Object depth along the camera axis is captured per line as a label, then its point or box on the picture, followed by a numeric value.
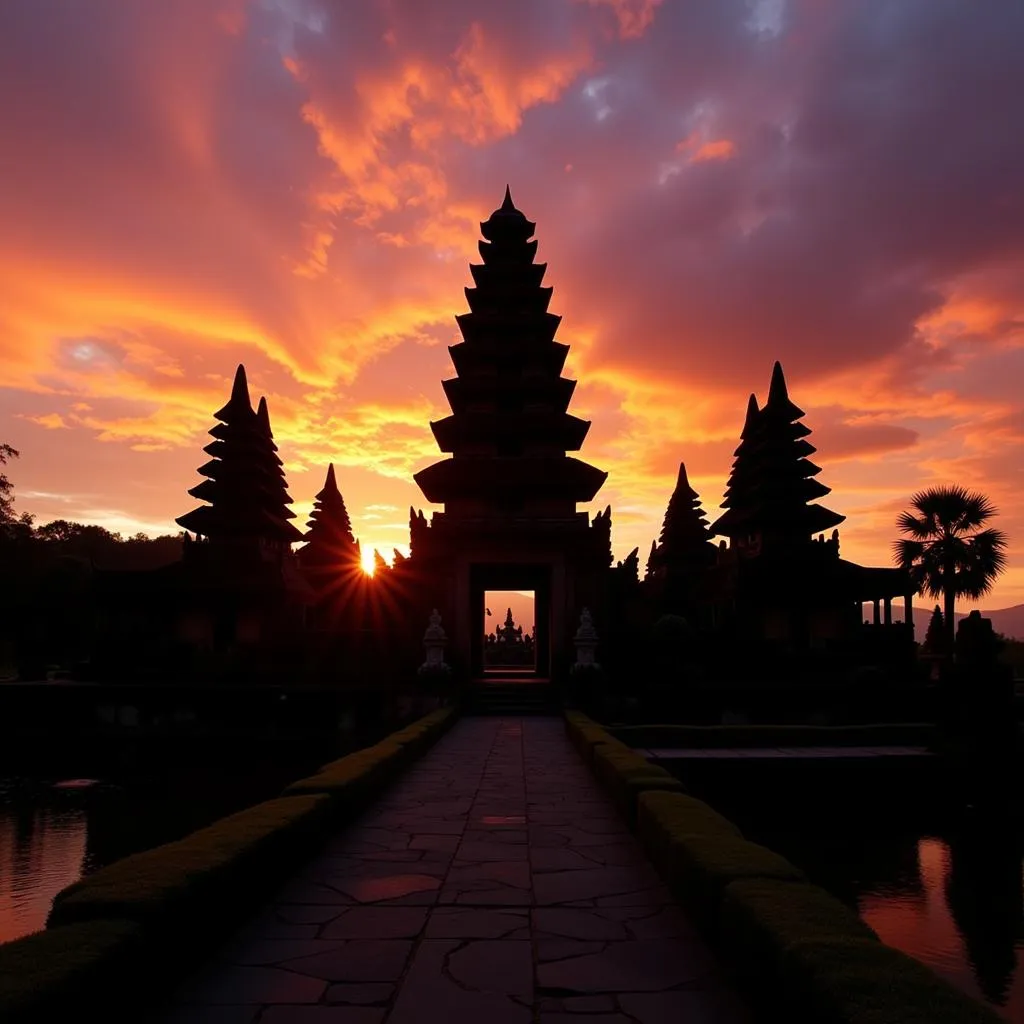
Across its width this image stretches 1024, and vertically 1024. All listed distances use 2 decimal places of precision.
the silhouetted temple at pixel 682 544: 49.88
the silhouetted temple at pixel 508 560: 28.95
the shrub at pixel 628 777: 9.88
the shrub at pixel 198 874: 5.20
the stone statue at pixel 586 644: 25.36
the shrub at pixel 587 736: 14.08
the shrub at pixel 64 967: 3.89
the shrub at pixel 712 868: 6.00
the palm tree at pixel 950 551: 37.03
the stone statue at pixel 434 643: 25.72
